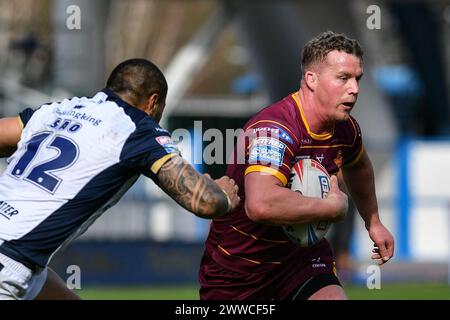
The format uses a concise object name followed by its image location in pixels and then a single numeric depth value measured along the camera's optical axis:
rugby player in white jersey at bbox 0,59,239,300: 12.56
